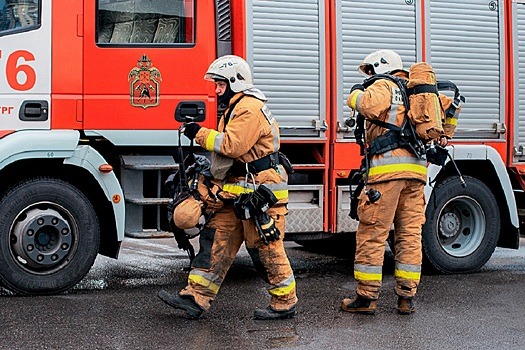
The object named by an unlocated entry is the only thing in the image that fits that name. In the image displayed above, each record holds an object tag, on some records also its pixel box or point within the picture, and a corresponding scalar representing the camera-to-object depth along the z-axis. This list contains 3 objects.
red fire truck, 12.84
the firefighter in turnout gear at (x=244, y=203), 11.41
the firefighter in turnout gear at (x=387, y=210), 12.15
